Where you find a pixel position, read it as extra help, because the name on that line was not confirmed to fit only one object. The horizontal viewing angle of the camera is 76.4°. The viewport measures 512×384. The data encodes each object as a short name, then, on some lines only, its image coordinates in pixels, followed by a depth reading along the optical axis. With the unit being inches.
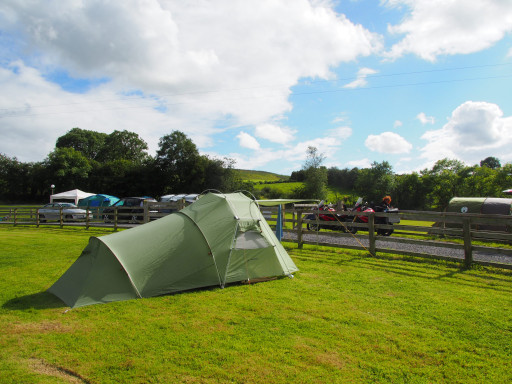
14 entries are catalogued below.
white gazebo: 1173.0
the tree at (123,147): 2478.8
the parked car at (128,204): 803.8
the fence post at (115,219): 611.8
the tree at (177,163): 1611.7
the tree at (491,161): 2684.5
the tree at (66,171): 1827.0
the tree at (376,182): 1498.5
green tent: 212.5
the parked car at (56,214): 721.6
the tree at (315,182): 1448.1
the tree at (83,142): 2490.2
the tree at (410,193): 1382.9
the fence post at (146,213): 587.8
